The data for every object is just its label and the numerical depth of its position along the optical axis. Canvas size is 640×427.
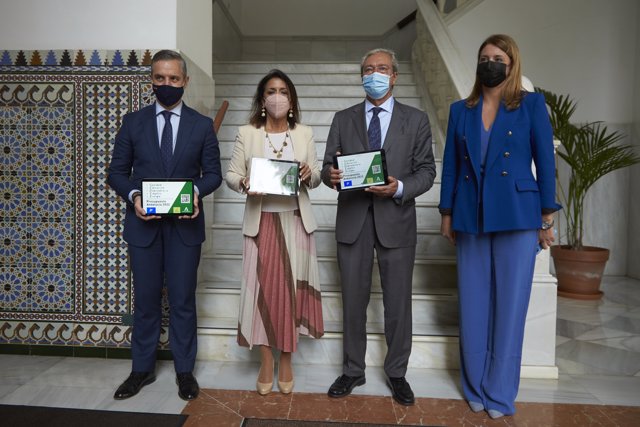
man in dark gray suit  2.66
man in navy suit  2.69
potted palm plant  4.97
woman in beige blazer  2.73
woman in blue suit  2.46
